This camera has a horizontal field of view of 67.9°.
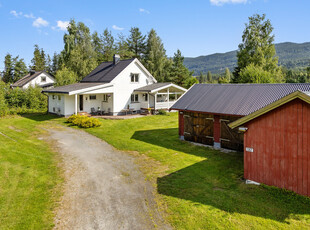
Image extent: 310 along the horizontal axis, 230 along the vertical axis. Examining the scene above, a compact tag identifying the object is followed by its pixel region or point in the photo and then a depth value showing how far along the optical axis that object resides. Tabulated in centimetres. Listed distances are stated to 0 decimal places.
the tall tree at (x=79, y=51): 4541
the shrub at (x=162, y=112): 3117
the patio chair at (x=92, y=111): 2928
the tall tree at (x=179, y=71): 5012
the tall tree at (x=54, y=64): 7839
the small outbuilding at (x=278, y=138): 862
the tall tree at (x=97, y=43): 5569
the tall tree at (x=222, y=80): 5184
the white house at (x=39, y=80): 4959
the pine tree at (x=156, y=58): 5016
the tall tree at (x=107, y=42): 5588
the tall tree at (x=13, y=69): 6800
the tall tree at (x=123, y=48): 5343
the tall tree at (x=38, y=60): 7834
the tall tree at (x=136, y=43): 5544
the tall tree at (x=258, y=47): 4162
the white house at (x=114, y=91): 2745
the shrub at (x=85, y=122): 2258
